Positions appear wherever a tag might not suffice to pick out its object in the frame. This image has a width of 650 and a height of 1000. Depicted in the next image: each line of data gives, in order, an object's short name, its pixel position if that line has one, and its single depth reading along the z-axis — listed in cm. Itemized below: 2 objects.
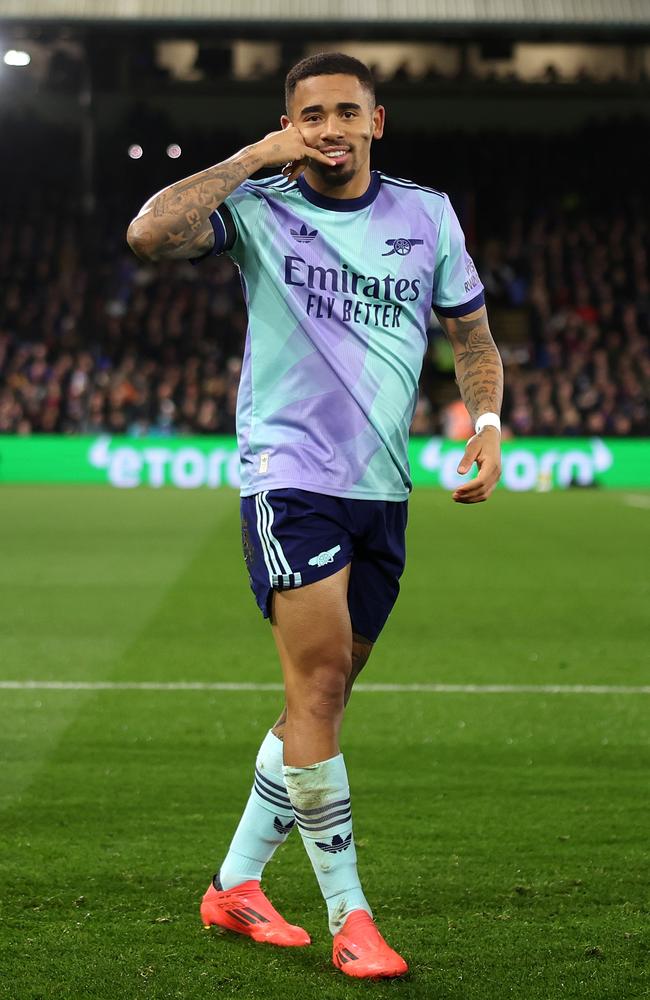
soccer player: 655
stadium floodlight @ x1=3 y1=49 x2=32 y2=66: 4950
